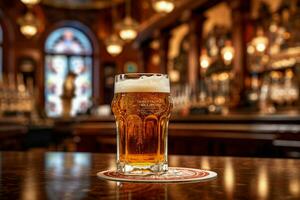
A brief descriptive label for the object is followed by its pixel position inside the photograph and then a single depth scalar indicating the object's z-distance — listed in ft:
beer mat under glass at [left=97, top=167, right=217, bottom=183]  3.23
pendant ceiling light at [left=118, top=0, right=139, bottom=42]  27.91
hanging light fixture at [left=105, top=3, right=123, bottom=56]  34.12
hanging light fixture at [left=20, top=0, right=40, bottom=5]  23.03
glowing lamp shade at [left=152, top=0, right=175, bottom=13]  22.17
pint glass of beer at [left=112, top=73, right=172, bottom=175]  3.74
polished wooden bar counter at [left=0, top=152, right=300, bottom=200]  2.65
